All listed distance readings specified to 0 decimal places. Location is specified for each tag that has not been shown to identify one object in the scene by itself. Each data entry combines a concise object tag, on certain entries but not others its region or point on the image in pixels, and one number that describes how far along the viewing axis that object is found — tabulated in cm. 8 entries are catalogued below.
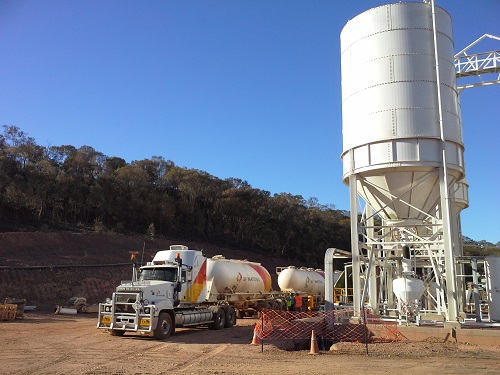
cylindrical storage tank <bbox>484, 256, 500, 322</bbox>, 1745
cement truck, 1655
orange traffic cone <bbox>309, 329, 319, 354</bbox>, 1351
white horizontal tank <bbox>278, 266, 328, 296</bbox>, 3259
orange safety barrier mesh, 1569
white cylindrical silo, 1727
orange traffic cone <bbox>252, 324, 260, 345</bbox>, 1569
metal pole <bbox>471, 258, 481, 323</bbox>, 1747
